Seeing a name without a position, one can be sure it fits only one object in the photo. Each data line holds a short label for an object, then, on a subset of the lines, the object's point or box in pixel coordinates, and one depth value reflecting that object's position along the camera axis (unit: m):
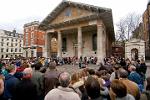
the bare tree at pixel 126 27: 24.31
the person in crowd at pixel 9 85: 2.26
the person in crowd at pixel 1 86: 1.97
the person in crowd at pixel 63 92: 1.42
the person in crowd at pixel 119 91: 1.56
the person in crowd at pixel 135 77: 2.73
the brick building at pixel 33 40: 25.20
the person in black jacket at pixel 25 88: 1.95
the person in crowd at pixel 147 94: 1.87
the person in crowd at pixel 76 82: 1.93
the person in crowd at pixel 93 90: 1.58
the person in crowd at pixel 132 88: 1.87
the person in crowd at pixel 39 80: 2.52
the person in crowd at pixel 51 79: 2.62
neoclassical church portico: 13.36
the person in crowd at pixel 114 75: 2.60
